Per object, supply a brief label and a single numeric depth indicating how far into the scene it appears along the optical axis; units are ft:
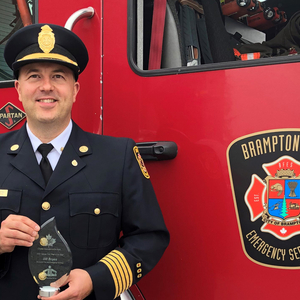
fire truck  4.37
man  4.08
